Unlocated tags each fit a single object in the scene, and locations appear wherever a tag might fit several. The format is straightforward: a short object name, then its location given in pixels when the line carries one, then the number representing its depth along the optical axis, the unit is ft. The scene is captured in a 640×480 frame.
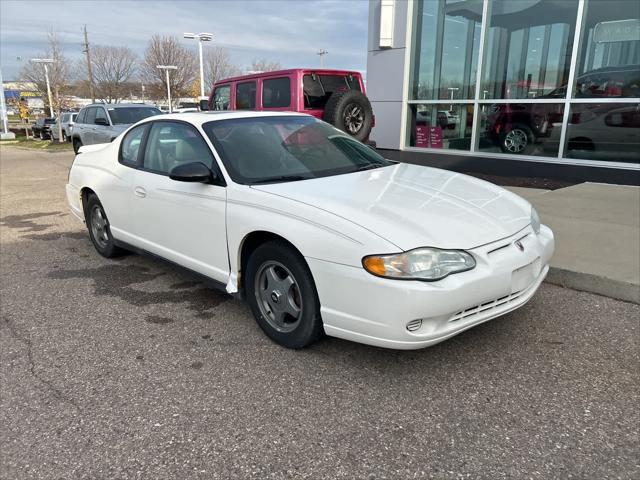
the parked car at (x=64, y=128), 92.04
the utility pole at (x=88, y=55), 142.08
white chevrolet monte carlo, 9.00
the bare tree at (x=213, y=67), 178.40
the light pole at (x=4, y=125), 109.49
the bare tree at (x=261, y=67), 203.10
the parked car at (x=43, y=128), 113.89
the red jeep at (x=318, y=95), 27.57
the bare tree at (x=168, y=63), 165.07
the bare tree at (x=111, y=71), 170.19
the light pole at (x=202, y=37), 89.77
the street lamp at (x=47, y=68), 114.93
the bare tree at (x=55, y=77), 131.13
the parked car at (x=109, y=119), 42.71
